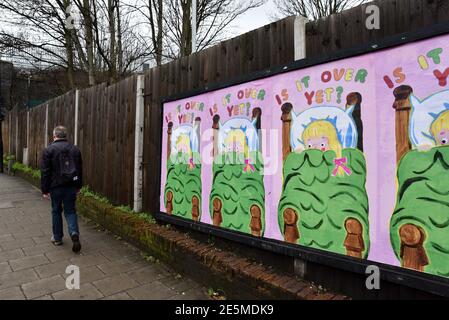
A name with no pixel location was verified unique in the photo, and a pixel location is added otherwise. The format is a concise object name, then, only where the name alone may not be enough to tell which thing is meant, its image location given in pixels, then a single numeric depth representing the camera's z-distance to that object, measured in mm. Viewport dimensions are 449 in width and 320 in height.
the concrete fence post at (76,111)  7652
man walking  4621
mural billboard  2137
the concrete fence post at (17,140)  14294
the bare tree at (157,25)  12266
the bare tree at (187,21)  12375
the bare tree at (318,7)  13609
